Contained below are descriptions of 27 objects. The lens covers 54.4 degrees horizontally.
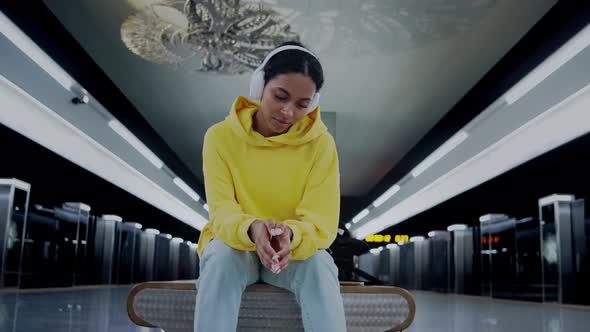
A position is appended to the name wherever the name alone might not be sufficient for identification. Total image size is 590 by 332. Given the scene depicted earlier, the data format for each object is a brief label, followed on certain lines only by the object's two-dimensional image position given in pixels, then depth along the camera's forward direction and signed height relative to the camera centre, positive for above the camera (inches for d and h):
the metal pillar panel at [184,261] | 1236.0 -3.8
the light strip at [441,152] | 433.9 +95.1
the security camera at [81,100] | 346.9 +94.8
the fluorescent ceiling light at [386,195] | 679.7 +87.7
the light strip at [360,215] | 894.1 +78.5
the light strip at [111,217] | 764.0 +53.0
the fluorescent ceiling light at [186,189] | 654.5 +87.2
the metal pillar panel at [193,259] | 1331.1 -0.1
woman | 61.1 +7.8
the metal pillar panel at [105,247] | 738.2 +13.2
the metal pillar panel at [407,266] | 990.9 -0.8
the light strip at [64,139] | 347.3 +85.1
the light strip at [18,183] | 491.5 +61.5
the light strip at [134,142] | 420.0 +92.9
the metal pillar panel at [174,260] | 1157.2 -2.3
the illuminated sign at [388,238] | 984.3 +46.4
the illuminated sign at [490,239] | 641.6 +32.7
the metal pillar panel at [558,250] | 475.5 +17.2
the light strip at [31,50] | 259.0 +98.7
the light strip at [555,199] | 486.3 +60.7
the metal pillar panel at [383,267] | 1177.4 -4.5
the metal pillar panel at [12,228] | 481.1 +22.1
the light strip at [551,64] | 256.1 +99.3
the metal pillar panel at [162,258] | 1027.3 +1.4
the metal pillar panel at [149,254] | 954.5 +7.1
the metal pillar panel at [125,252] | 796.0 +7.4
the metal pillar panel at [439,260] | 808.3 +9.2
